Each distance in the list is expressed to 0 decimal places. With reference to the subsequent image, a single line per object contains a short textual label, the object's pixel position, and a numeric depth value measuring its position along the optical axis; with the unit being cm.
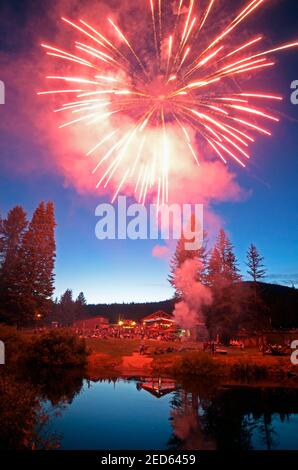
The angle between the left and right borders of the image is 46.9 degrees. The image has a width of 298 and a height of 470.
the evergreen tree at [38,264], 5375
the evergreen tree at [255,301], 4516
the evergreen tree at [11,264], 5231
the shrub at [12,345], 3543
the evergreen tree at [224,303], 4788
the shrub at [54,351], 3741
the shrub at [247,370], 3234
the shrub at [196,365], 3325
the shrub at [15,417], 1310
